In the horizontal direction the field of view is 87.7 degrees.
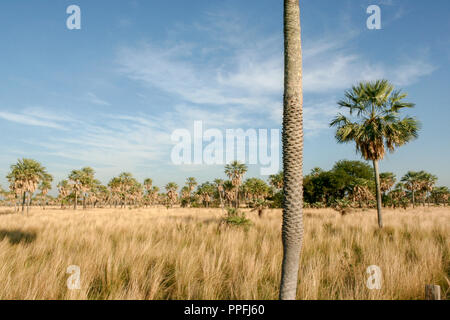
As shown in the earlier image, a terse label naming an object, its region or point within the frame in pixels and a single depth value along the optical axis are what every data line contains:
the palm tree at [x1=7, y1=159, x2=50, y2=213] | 40.72
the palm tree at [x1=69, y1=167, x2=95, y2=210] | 59.41
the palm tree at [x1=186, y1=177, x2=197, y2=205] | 77.33
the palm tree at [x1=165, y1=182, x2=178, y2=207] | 78.94
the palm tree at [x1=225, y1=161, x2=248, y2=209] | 53.97
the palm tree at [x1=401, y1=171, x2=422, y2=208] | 62.44
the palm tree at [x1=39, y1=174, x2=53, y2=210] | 63.55
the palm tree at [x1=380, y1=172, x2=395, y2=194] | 54.45
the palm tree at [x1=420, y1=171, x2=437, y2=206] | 60.42
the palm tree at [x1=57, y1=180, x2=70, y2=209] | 75.75
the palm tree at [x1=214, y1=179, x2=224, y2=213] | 65.96
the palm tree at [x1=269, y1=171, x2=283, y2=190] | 62.85
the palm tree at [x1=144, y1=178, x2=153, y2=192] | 88.04
